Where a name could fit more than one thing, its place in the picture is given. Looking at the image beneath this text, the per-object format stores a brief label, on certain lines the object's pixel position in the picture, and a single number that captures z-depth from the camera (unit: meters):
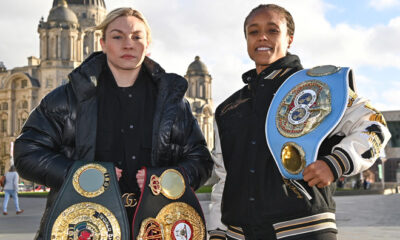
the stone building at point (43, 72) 56.72
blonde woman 2.91
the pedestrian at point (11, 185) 14.93
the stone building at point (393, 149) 46.01
